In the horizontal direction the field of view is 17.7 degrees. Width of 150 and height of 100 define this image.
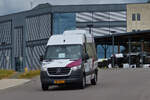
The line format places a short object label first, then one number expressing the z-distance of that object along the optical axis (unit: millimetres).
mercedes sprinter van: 19781
